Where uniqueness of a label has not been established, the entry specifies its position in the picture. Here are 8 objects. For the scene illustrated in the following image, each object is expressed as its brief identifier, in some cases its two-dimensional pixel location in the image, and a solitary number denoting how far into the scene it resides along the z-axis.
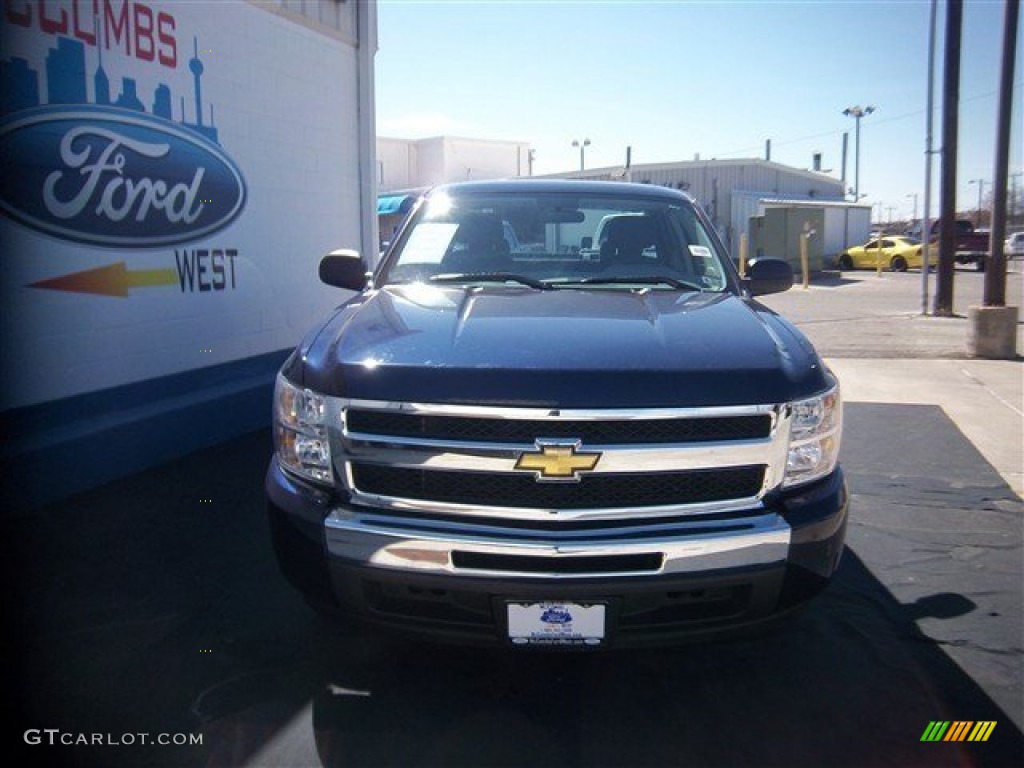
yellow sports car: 33.31
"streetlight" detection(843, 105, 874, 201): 59.28
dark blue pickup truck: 2.56
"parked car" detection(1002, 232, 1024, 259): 36.71
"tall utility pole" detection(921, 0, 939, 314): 14.44
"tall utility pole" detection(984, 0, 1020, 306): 10.60
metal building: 33.25
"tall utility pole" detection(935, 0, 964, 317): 13.27
